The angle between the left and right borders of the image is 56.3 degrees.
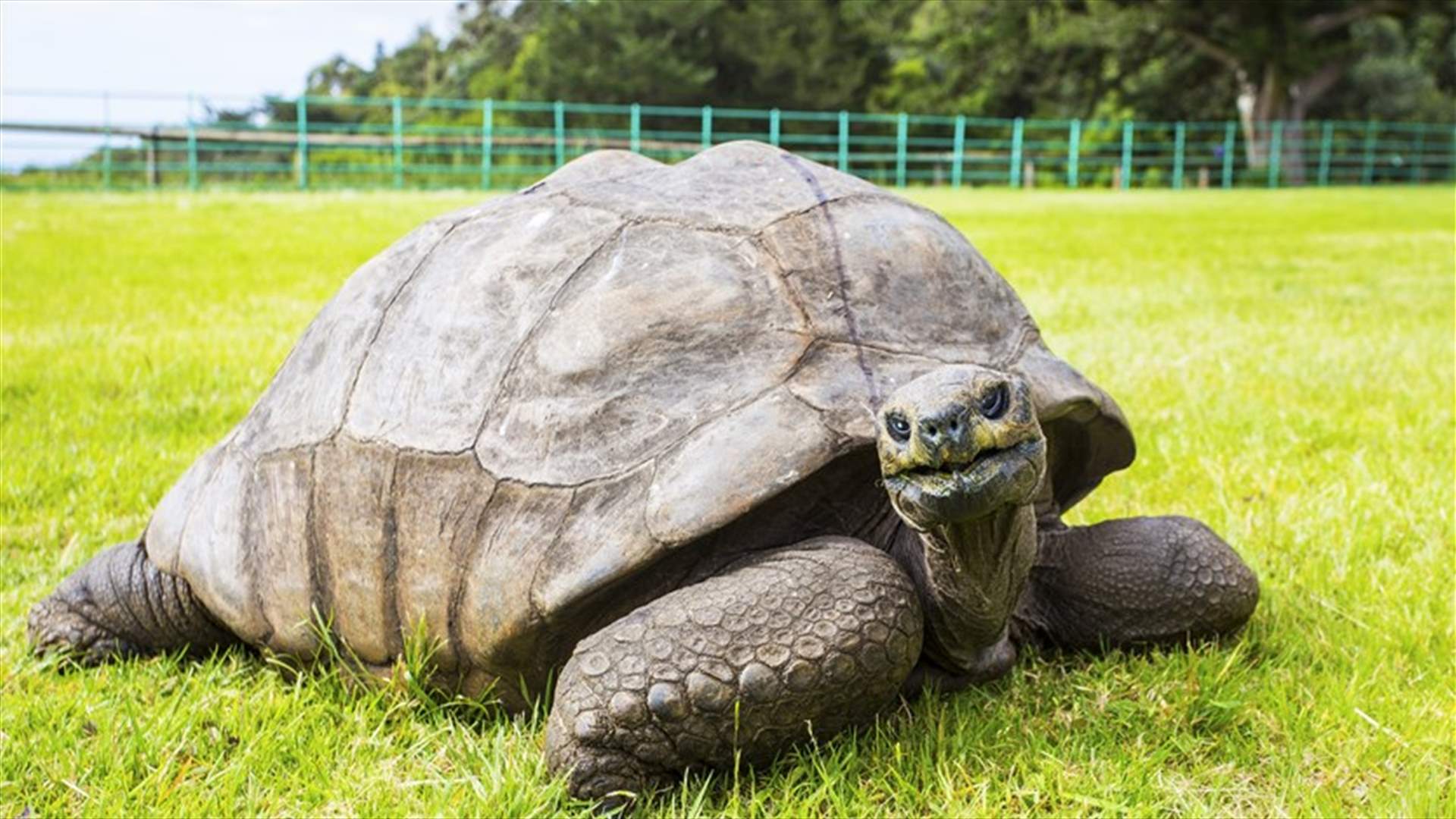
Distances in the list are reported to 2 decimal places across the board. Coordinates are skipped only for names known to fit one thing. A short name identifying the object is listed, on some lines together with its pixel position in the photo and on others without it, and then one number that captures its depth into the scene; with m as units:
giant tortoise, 1.84
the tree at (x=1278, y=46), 34.03
